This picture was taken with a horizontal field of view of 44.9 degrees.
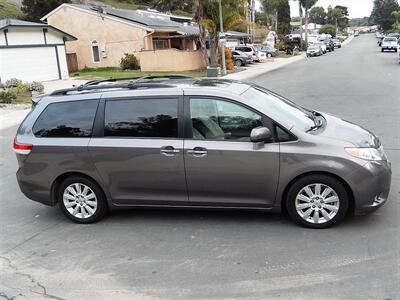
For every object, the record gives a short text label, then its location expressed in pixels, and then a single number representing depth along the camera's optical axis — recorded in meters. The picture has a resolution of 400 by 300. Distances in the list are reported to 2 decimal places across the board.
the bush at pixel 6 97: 20.83
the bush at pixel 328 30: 136.62
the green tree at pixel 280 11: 100.88
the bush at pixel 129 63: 37.47
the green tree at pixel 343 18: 170.00
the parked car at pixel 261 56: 48.90
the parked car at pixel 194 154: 5.05
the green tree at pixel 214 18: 33.28
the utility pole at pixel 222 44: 31.65
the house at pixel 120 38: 36.72
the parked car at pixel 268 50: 57.22
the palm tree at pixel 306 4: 84.44
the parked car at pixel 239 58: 42.31
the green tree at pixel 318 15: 181.38
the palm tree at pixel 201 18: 33.33
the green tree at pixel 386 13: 136.04
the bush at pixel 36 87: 23.45
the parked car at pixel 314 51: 57.50
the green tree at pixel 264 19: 114.21
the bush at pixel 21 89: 23.12
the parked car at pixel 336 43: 80.56
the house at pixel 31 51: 28.73
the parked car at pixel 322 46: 61.86
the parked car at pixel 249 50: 44.28
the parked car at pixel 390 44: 51.50
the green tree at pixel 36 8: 55.72
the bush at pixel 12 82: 24.98
